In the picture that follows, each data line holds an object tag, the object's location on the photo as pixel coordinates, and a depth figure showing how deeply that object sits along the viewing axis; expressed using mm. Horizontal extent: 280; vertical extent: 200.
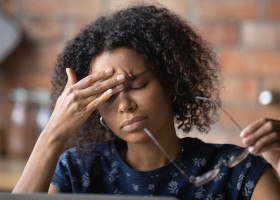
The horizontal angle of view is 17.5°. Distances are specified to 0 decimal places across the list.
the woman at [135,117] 1734
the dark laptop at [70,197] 1337
